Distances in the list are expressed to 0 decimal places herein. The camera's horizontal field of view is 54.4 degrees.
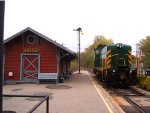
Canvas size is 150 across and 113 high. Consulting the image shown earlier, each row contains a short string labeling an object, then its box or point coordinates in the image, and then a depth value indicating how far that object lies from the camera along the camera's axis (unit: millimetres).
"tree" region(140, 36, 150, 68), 29896
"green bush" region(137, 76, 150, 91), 10213
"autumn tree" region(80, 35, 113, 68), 36889
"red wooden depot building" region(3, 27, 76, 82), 11465
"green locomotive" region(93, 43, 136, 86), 11107
